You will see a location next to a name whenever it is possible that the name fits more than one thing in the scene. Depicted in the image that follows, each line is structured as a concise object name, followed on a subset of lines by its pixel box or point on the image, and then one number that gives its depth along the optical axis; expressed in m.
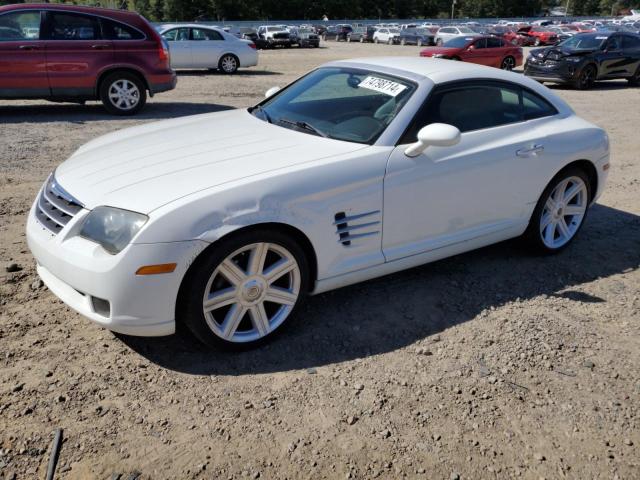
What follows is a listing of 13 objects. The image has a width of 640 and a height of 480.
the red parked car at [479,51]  20.36
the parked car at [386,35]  43.62
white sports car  2.95
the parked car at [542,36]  42.31
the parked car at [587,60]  16.02
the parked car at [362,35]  46.78
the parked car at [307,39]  36.09
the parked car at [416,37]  41.62
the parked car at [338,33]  48.44
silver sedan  17.45
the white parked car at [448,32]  37.96
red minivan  9.27
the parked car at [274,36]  34.56
